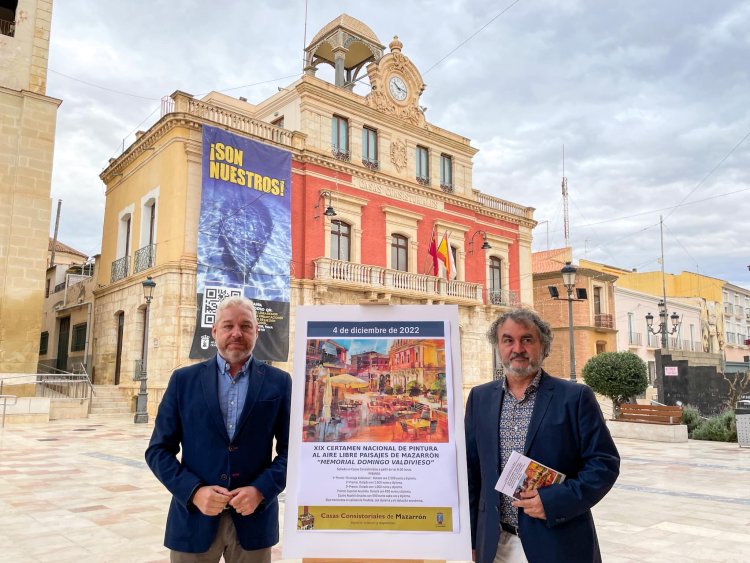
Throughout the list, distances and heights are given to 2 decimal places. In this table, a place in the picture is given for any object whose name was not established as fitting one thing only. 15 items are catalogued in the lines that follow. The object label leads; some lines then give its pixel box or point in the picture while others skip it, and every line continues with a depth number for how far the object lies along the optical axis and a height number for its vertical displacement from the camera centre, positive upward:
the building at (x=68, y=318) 21.50 +1.70
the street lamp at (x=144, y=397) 14.55 -0.93
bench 13.04 -1.16
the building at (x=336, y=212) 16.70 +5.40
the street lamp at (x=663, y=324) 23.62 +1.68
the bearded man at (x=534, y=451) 2.17 -0.35
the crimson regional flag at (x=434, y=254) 21.05 +3.98
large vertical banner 16.23 +3.73
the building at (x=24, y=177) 16.12 +5.27
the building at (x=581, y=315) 29.30 +2.53
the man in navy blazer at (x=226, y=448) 2.30 -0.37
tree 14.12 -0.26
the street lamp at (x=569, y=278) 13.78 +2.08
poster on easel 2.19 -0.30
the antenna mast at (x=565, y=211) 35.34 +9.56
